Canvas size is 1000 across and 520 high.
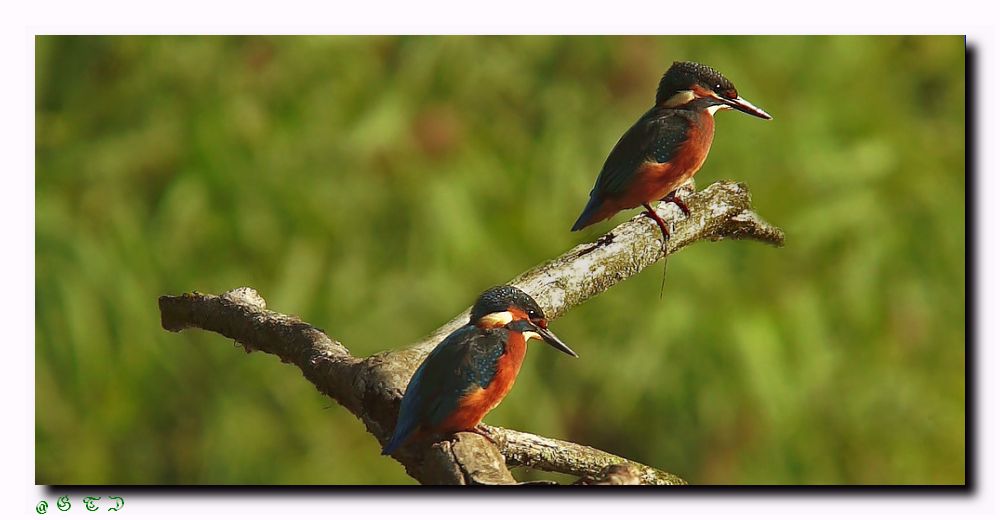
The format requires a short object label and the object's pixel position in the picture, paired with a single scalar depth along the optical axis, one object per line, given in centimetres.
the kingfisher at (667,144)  1003
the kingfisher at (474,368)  995
